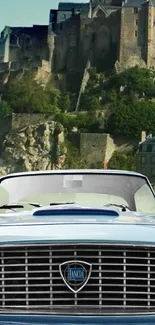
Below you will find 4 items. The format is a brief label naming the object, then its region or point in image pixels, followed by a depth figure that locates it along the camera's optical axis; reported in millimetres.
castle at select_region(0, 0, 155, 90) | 95188
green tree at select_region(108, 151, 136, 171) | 81062
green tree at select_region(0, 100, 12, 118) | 90750
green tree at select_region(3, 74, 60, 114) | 94250
